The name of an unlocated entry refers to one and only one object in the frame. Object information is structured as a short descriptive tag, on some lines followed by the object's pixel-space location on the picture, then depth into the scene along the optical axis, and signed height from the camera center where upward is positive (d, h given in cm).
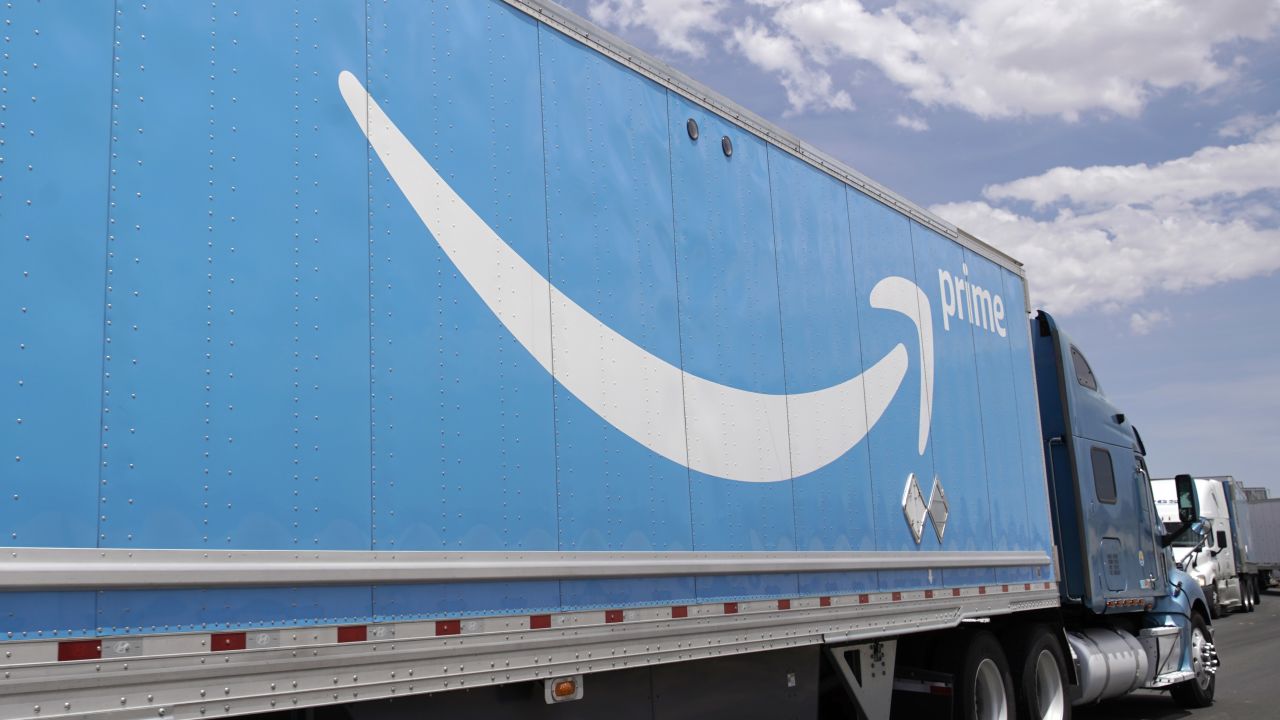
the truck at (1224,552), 2520 -75
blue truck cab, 1041 -17
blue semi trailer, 317 +70
